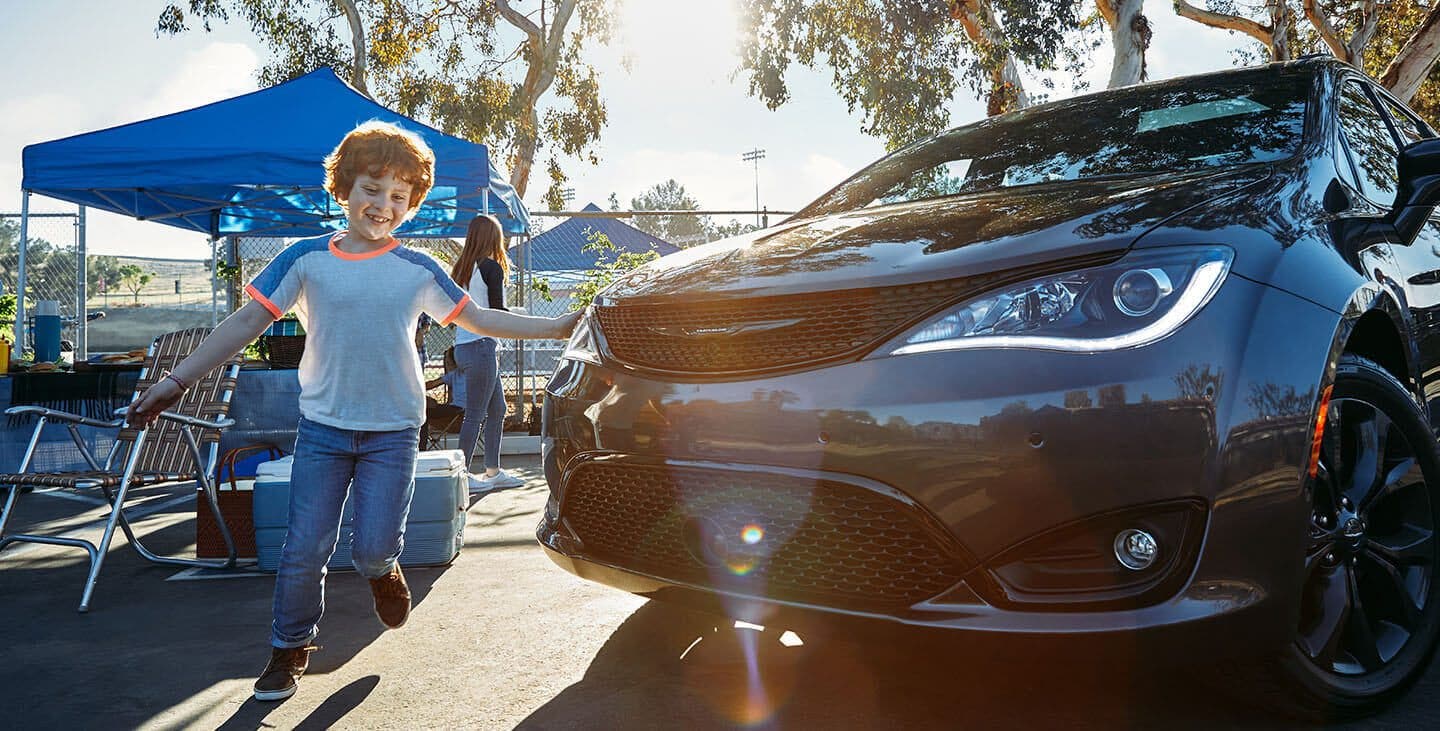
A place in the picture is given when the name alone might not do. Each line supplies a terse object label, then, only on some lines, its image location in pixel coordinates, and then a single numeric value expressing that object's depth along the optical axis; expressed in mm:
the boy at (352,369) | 2998
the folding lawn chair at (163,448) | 4254
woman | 6820
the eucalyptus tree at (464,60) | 19859
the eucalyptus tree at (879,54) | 15609
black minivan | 2016
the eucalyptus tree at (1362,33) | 12336
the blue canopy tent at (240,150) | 7754
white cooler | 4539
